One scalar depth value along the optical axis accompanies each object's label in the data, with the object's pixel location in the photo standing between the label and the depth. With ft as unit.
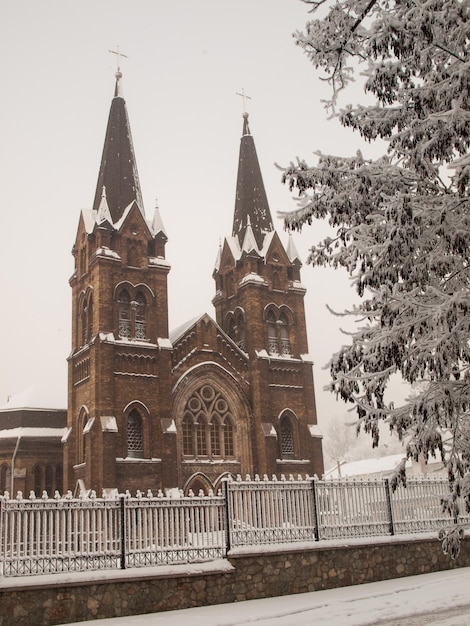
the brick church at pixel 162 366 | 100.27
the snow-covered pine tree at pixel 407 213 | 22.61
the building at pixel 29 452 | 112.68
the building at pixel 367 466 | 221.25
